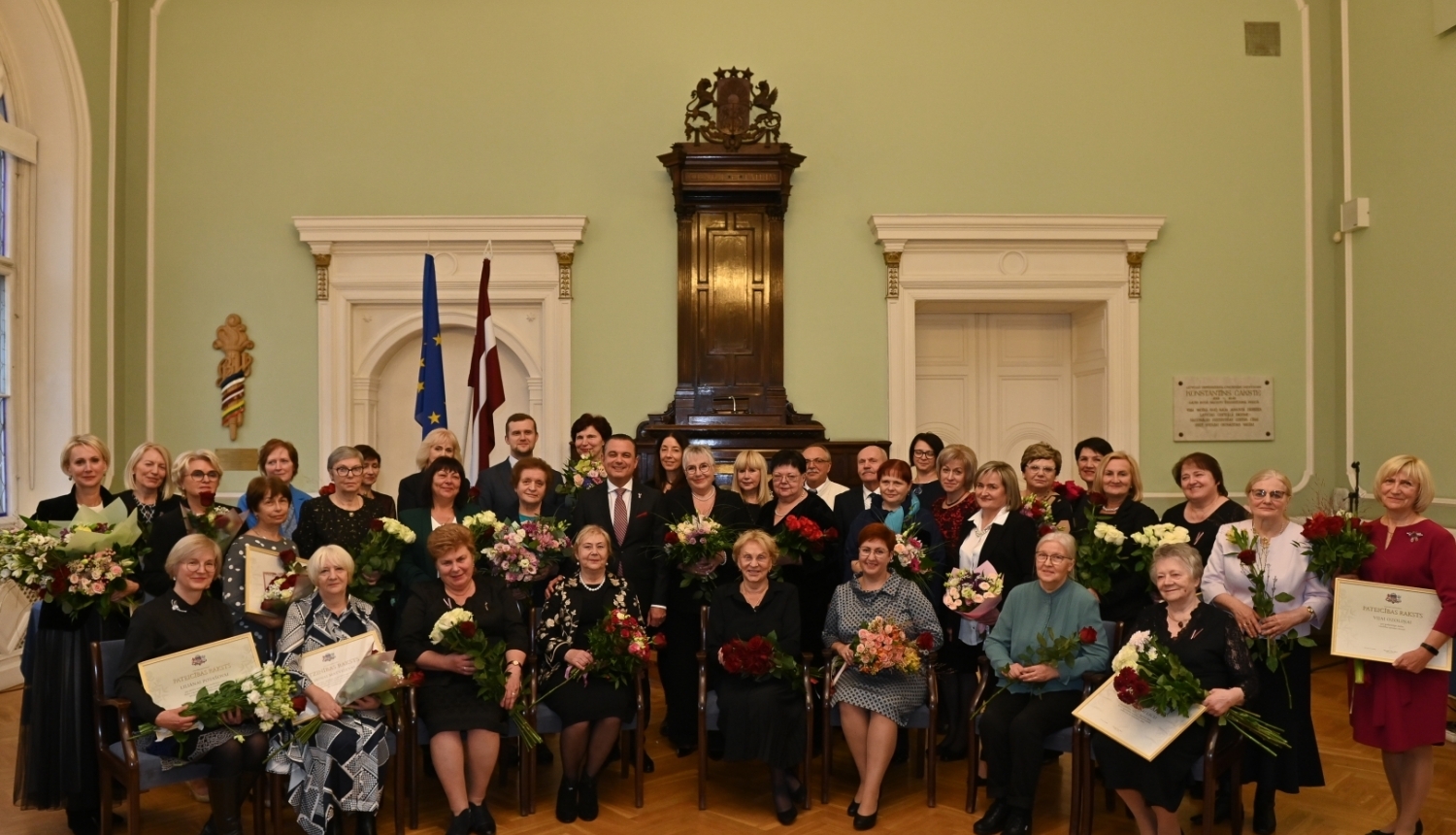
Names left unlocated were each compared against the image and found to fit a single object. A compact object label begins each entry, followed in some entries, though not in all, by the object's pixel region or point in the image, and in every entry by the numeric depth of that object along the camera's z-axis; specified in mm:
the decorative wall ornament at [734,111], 8203
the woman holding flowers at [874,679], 4699
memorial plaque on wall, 8719
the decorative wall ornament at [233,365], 8469
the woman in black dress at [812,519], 5422
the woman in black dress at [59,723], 4359
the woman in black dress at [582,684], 4719
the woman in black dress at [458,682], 4469
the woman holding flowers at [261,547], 4550
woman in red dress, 4148
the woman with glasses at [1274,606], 4357
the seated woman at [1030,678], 4465
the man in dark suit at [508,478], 5875
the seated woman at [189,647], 4039
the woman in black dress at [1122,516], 4895
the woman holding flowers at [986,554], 5020
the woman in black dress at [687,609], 5461
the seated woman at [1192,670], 4043
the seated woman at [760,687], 4676
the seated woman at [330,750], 4160
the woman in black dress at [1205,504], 4785
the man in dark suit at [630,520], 5395
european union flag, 7430
